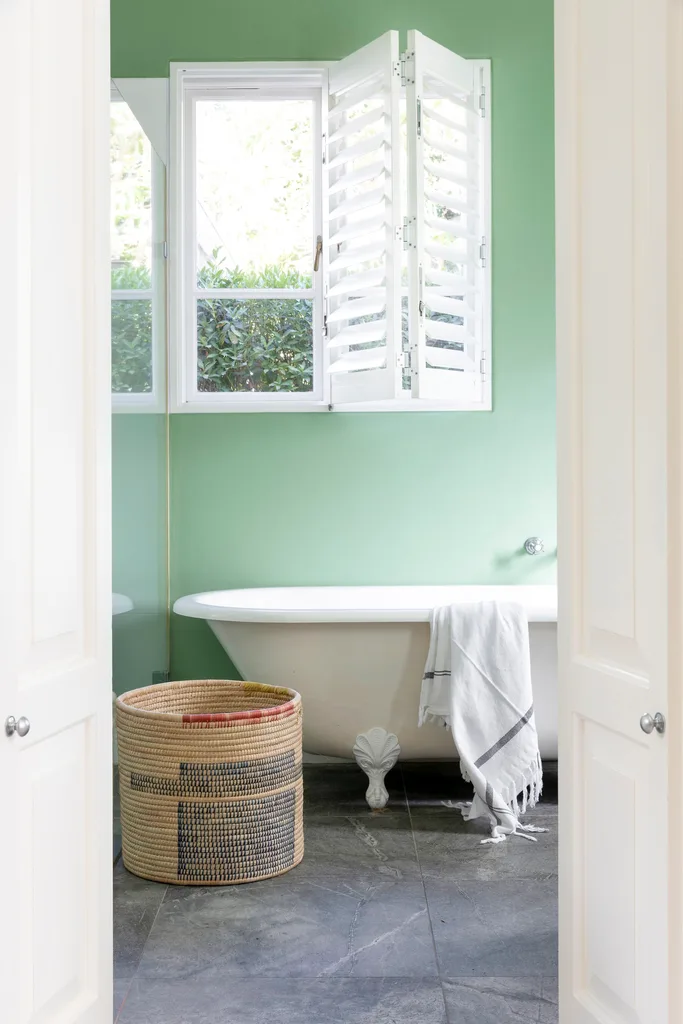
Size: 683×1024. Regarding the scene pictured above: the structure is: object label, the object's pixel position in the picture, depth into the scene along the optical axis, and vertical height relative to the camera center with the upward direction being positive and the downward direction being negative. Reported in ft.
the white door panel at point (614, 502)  4.13 -0.01
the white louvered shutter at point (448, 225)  10.80 +3.40
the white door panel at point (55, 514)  4.13 -0.04
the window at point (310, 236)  11.12 +3.40
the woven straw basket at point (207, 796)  7.90 -2.55
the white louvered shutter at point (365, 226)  10.77 +3.32
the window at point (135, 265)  8.94 +2.60
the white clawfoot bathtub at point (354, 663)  9.45 -1.69
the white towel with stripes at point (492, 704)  9.16 -2.04
